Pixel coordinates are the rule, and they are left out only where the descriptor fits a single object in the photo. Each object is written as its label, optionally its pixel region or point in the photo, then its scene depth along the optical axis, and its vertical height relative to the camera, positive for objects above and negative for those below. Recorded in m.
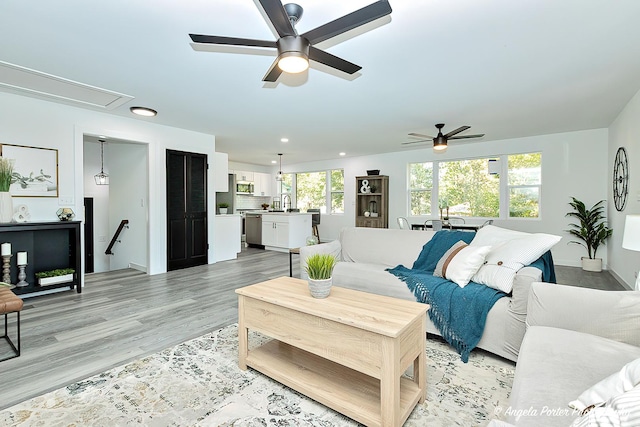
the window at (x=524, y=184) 6.07 +0.47
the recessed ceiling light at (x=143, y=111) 4.13 +1.33
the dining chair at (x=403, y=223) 6.19 -0.34
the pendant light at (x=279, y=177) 9.02 +0.90
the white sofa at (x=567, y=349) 1.04 -0.65
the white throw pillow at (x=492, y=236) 2.80 -0.27
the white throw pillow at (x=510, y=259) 2.36 -0.42
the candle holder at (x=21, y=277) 3.54 -0.81
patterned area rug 1.62 -1.12
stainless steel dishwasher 7.92 -0.56
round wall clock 4.09 +0.40
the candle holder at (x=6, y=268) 3.39 -0.67
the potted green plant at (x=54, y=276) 3.72 -0.85
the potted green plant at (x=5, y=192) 3.38 +0.17
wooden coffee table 1.49 -0.77
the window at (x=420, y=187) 7.38 +0.49
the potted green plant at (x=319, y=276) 1.94 -0.44
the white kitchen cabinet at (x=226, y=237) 6.05 -0.60
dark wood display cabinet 7.88 +0.17
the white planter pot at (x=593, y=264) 5.14 -0.97
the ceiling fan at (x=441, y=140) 4.86 +1.08
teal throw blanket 2.26 -0.74
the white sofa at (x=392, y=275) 2.14 -0.64
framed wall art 3.64 +0.46
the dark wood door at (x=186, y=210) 5.17 -0.04
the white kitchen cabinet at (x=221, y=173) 5.97 +0.69
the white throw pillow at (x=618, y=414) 0.70 -0.49
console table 3.62 -0.51
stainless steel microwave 9.50 +0.62
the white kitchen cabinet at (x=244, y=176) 9.32 +0.98
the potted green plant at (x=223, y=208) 6.41 -0.01
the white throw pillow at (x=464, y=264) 2.50 -0.48
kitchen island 7.17 -0.55
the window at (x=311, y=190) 9.36 +0.54
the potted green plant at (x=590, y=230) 5.18 -0.39
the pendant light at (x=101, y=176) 5.86 +0.60
